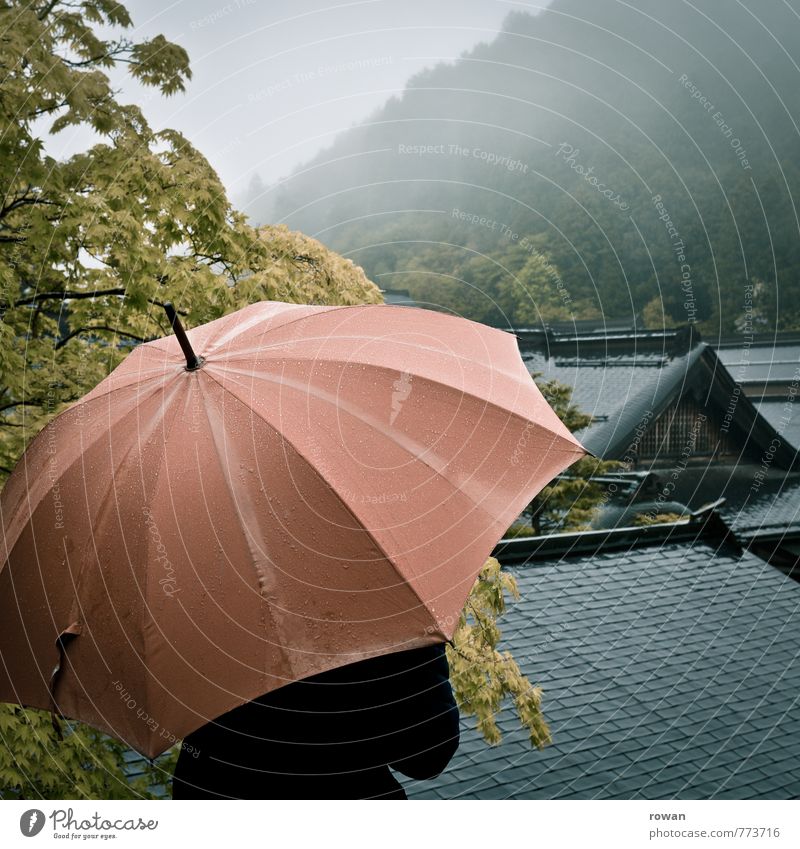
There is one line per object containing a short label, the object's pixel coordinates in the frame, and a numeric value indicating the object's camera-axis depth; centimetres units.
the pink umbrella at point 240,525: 165
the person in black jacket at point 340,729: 191
